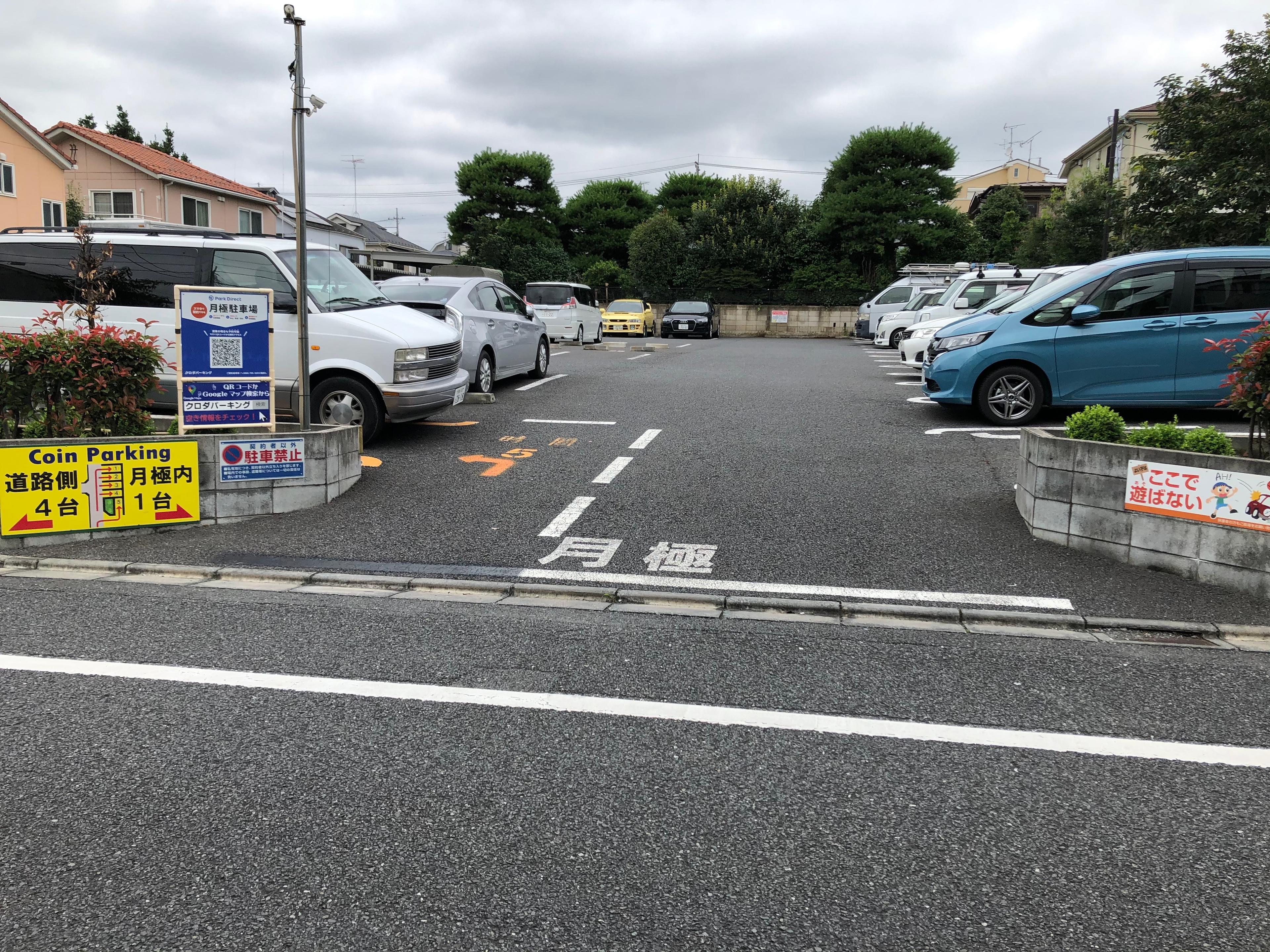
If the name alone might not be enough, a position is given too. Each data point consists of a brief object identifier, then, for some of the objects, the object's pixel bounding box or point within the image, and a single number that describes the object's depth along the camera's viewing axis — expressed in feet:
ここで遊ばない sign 17.06
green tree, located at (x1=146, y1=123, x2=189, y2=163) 174.70
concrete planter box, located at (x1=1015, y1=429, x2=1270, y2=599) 17.13
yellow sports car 104.68
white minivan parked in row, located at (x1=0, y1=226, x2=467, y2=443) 28.25
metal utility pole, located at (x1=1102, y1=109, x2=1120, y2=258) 74.90
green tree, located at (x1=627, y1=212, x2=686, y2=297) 138.31
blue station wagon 29.94
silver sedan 38.29
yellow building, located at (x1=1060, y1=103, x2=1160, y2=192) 136.15
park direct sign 22.81
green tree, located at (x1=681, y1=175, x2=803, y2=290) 134.41
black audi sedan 106.01
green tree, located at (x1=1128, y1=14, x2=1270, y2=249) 49.47
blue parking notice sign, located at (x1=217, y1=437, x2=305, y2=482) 22.21
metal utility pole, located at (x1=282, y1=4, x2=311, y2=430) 23.76
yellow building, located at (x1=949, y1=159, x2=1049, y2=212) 245.04
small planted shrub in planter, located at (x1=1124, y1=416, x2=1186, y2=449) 18.97
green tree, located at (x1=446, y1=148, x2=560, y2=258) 174.40
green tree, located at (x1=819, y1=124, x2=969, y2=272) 131.95
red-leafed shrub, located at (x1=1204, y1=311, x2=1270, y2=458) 18.47
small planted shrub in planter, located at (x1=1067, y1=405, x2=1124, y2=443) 19.98
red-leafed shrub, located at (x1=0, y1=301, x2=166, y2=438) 21.52
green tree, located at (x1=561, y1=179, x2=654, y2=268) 191.52
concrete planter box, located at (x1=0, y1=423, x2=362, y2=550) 21.22
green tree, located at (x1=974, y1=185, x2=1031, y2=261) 153.07
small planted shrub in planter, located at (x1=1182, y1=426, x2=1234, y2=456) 18.58
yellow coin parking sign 20.16
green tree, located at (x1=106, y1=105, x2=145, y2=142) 172.35
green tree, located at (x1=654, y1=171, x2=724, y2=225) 196.24
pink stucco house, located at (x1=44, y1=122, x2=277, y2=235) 112.27
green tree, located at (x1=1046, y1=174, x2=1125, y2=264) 96.73
